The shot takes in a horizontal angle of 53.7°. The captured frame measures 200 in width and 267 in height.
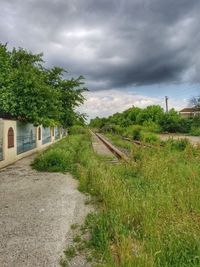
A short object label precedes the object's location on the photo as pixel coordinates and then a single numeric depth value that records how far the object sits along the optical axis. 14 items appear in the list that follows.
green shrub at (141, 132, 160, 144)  19.18
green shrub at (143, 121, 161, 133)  31.92
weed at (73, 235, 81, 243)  3.13
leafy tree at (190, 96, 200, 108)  44.50
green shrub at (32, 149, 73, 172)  7.79
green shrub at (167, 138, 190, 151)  12.46
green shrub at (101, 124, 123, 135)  41.38
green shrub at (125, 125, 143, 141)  26.29
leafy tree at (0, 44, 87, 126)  11.30
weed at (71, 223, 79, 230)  3.51
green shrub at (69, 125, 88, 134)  33.23
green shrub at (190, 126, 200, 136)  29.43
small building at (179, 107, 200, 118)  67.16
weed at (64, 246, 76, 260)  2.80
